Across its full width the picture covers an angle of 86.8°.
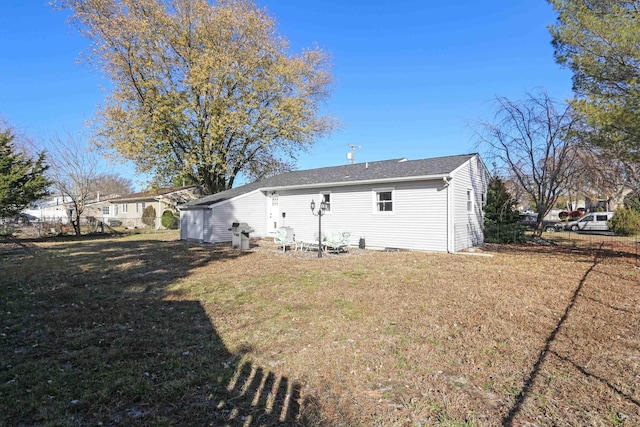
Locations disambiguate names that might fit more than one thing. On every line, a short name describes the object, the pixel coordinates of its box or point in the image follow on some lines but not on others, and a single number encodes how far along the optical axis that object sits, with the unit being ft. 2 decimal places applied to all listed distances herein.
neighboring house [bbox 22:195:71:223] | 161.44
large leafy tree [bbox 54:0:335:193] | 61.87
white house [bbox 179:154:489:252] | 40.98
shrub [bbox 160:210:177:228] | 99.25
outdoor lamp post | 38.41
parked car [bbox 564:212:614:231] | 78.69
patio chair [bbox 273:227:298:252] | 44.60
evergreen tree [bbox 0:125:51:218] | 55.42
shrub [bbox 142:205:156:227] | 105.19
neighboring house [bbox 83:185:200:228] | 105.70
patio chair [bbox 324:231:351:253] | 40.88
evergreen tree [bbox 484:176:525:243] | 51.24
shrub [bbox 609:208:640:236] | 62.95
